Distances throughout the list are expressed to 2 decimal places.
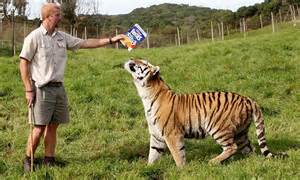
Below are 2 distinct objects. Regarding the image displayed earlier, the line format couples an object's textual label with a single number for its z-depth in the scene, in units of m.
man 7.68
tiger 7.62
